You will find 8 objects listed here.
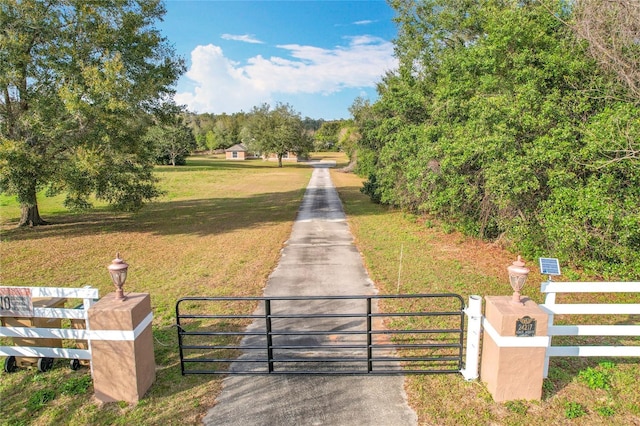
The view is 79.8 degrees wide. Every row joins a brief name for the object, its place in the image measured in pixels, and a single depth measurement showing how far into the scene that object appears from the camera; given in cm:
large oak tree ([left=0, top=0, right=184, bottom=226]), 1298
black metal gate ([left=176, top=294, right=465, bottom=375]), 534
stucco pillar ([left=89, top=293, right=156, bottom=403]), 464
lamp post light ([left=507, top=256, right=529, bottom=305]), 455
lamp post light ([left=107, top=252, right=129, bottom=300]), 468
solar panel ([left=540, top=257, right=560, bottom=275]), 480
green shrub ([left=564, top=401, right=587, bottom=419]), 444
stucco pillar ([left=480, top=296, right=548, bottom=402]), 457
